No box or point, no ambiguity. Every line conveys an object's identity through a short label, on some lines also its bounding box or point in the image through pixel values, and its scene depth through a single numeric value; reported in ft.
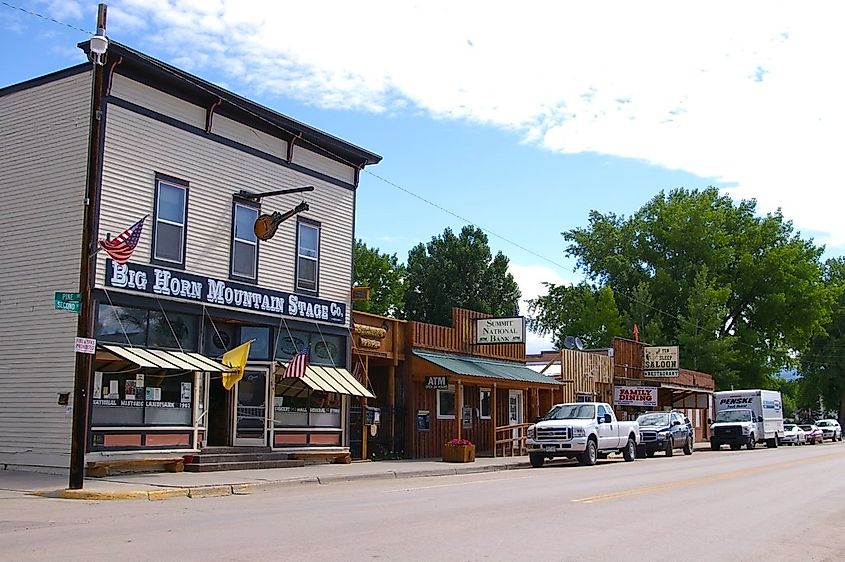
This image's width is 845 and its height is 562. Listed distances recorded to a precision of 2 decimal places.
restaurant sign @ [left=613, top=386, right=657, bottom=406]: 137.49
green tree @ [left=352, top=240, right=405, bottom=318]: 213.25
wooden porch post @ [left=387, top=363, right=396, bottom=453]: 93.50
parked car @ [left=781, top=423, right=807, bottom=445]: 171.42
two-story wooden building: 64.59
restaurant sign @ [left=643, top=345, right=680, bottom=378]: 150.51
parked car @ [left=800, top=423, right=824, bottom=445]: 183.32
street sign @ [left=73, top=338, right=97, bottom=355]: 52.65
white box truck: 146.51
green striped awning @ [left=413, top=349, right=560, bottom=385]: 94.53
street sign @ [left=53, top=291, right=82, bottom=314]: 53.16
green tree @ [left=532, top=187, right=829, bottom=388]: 222.28
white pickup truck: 90.68
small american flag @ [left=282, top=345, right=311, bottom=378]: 75.31
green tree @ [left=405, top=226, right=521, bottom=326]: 213.05
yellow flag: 70.79
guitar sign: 76.69
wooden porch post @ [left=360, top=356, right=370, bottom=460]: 88.43
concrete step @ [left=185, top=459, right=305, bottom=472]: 68.80
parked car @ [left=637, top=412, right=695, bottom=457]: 115.34
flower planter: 89.61
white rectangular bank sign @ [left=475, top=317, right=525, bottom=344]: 102.47
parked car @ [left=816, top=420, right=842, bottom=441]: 202.11
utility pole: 52.85
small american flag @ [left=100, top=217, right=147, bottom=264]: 58.08
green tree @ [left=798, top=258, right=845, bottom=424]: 273.95
